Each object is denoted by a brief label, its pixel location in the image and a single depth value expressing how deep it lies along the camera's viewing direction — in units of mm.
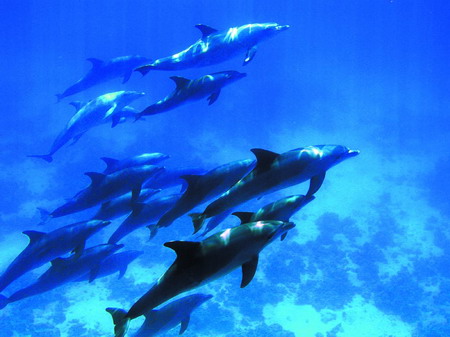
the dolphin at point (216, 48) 7504
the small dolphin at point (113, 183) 6160
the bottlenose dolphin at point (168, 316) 6598
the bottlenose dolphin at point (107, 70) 10750
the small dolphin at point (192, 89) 6633
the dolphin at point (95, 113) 9047
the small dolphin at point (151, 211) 6633
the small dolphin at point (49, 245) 5902
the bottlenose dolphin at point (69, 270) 6512
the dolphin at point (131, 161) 7824
